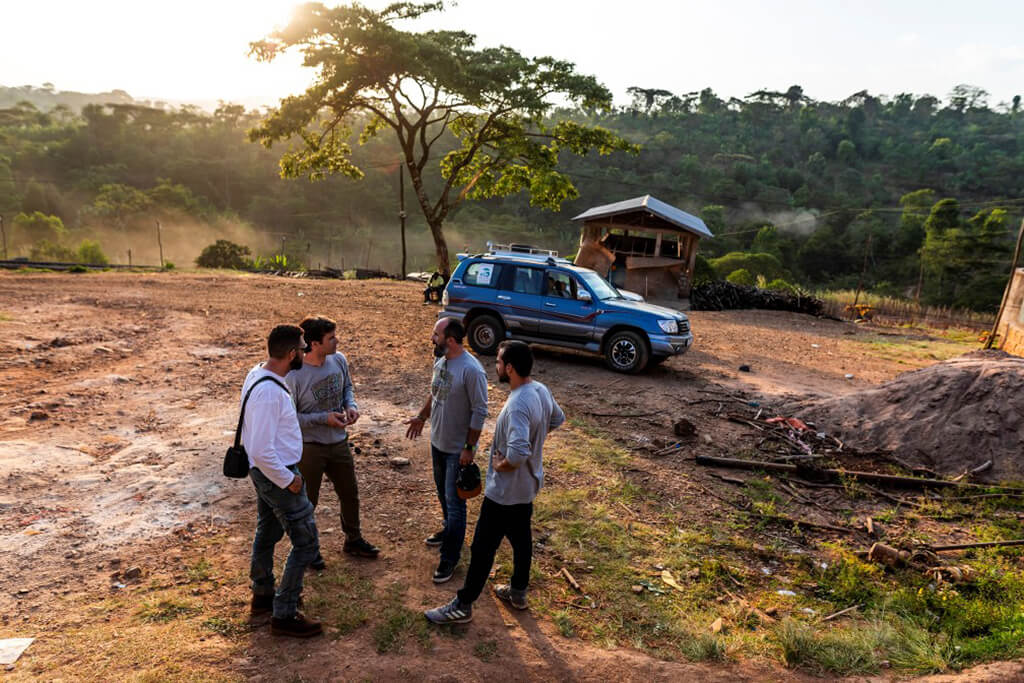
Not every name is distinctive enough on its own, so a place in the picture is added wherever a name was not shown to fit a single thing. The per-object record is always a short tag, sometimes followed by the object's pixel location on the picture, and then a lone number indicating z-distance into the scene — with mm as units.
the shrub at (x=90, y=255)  31234
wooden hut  24969
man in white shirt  3479
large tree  18375
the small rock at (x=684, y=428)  8172
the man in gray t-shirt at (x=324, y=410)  4246
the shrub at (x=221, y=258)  33000
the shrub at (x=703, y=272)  26328
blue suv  10773
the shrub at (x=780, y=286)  25922
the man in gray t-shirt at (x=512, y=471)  3797
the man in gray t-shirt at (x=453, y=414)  4395
